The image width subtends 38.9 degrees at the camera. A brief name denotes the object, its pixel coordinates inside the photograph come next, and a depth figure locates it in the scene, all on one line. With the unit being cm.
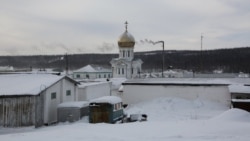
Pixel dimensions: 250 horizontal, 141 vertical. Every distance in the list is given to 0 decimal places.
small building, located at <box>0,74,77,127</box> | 2544
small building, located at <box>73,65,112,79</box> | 8559
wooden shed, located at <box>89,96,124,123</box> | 2662
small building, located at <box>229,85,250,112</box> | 3284
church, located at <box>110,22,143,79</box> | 6669
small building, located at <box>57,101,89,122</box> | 2812
